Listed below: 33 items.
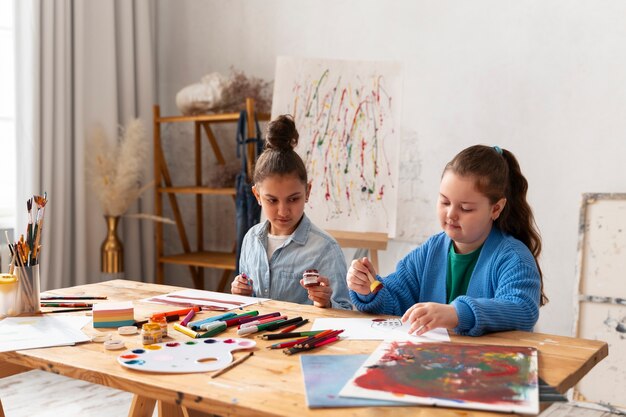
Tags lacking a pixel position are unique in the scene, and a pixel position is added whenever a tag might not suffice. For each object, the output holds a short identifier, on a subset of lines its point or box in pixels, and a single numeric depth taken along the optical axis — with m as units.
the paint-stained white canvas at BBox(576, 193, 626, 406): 2.68
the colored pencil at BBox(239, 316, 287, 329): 1.41
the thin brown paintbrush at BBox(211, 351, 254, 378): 1.11
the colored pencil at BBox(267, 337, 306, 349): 1.28
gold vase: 3.59
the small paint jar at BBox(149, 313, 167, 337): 1.35
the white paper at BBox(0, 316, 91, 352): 1.33
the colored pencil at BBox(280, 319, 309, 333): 1.41
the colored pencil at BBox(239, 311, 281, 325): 1.48
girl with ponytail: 1.43
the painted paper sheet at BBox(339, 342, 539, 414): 0.98
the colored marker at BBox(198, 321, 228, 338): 1.36
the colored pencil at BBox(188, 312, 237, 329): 1.42
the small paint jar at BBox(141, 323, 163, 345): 1.31
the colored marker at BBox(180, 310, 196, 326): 1.46
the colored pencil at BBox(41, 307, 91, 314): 1.64
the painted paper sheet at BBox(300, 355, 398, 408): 0.98
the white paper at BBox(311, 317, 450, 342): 1.34
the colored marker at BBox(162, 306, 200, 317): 1.52
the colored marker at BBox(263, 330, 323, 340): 1.34
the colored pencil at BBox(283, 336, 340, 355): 1.24
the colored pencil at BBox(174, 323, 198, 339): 1.36
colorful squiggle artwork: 3.11
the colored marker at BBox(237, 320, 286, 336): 1.37
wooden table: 0.97
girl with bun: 1.98
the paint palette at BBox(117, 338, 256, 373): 1.15
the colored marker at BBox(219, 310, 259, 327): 1.45
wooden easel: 3.06
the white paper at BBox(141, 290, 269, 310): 1.68
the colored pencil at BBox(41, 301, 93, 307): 1.68
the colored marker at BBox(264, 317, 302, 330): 1.42
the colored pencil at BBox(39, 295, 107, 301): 1.79
